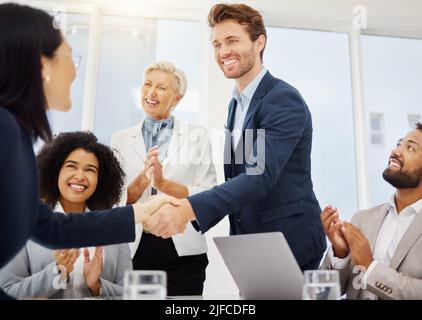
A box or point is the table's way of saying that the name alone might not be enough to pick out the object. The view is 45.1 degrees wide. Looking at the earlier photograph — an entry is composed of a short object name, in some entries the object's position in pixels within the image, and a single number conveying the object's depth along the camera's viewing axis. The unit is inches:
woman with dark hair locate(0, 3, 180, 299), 36.9
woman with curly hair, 63.6
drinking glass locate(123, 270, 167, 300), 36.6
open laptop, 41.6
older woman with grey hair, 79.8
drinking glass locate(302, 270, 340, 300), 38.9
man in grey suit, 56.8
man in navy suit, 63.7
